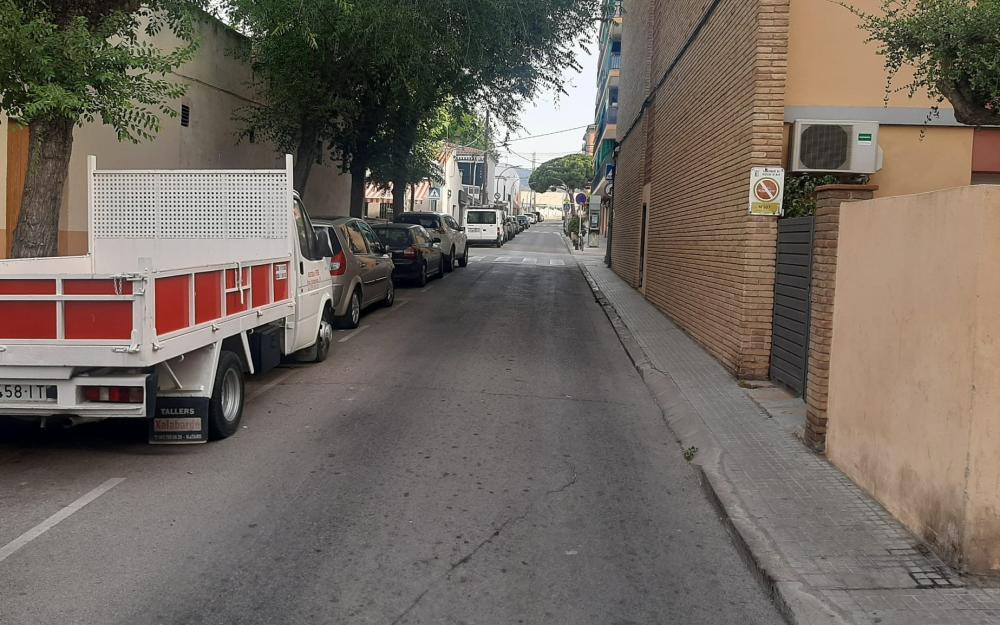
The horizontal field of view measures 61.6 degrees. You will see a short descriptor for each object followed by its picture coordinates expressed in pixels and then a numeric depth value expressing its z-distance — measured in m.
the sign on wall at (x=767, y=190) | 9.52
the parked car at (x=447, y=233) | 25.91
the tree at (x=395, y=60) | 14.29
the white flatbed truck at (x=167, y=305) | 5.60
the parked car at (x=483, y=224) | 47.38
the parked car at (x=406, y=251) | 20.94
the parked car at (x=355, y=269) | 13.12
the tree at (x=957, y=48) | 6.09
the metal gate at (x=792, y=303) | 8.48
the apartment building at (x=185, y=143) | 13.40
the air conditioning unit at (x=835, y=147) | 9.54
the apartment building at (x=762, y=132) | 9.65
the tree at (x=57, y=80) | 8.62
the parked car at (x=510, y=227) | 59.44
